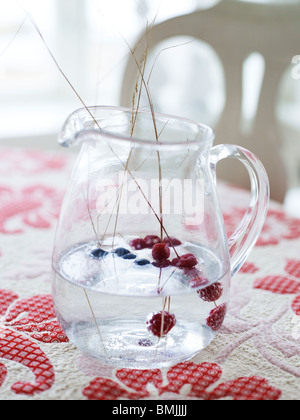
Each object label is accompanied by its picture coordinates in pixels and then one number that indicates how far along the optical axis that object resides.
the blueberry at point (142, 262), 0.72
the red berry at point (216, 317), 0.72
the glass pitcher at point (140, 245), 0.70
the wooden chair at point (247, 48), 1.48
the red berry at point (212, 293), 0.71
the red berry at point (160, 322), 0.70
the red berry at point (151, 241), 0.74
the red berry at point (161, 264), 0.72
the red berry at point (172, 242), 0.74
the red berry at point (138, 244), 0.74
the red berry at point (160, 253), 0.72
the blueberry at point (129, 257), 0.73
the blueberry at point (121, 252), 0.74
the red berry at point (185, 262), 0.73
